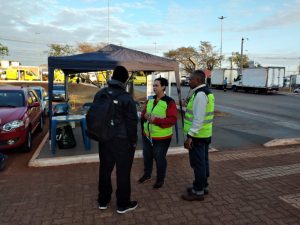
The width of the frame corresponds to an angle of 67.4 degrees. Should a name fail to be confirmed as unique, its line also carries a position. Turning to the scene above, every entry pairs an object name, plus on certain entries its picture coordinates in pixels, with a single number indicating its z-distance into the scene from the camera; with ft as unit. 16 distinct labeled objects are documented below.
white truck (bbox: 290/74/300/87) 117.65
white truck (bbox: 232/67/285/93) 78.74
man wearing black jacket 8.95
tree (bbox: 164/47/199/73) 163.17
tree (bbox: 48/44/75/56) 130.43
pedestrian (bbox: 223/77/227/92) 97.49
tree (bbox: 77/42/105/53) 129.77
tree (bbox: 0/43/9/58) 105.68
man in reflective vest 9.96
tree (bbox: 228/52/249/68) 190.47
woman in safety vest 11.09
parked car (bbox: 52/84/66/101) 45.38
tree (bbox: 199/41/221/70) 157.49
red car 15.86
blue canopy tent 15.86
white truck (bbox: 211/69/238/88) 102.06
